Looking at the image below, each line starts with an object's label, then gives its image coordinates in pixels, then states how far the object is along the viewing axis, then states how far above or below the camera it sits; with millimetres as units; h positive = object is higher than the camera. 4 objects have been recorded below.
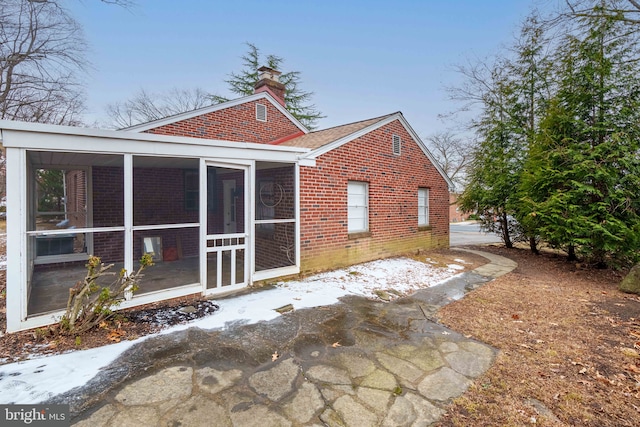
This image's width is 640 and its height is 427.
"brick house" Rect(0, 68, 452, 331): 4305 +364
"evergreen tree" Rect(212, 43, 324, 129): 23672 +10261
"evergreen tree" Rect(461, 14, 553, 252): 10609 +3164
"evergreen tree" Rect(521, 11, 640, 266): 7672 +1628
